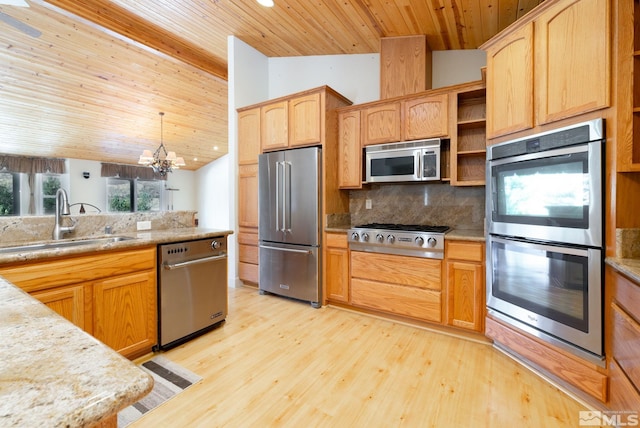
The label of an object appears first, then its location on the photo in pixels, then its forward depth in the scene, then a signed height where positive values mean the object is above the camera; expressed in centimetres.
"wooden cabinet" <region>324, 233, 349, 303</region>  323 -61
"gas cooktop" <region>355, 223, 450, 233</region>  280 -17
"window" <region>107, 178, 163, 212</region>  808 +48
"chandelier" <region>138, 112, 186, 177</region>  549 +90
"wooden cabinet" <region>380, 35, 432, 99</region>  336 +163
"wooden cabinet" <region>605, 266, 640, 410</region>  140 -66
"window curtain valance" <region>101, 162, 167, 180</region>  781 +109
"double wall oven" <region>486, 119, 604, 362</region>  171 -16
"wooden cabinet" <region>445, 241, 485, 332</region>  250 -62
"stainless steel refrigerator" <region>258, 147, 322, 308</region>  334 -14
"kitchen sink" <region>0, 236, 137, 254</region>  195 -22
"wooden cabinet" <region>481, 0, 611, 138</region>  169 +91
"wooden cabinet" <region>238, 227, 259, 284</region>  391 -57
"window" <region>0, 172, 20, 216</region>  645 +41
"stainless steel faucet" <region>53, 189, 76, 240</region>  222 +0
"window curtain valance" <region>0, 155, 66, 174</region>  631 +103
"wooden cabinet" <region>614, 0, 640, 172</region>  159 +66
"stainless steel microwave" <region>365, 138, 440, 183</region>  294 +49
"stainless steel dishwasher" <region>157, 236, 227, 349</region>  232 -63
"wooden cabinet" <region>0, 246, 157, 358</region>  174 -50
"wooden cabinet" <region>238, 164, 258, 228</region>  388 +20
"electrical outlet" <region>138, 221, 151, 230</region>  271 -12
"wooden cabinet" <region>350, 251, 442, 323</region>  271 -71
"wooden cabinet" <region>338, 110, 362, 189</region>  340 +68
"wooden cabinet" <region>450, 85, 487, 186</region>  286 +70
